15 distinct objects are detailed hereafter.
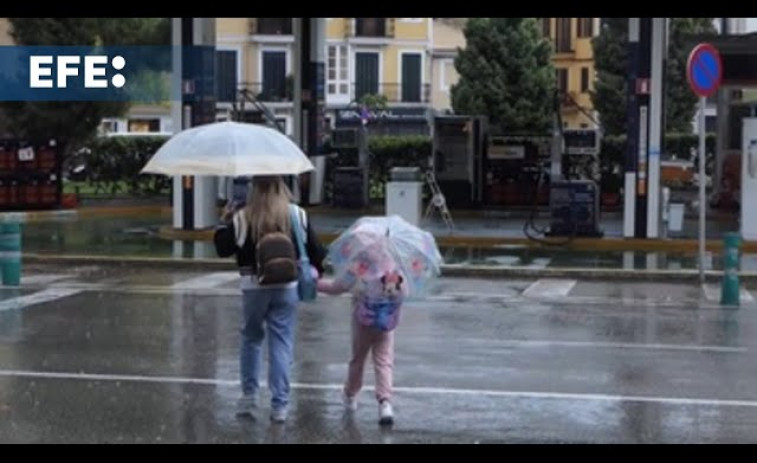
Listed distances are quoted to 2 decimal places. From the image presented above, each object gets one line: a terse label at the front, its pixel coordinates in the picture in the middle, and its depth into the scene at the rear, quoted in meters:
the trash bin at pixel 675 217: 22.12
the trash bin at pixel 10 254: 16.42
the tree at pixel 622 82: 48.97
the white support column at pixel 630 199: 21.94
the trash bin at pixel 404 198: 21.67
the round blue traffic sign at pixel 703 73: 17.89
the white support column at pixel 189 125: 22.97
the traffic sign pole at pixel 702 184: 17.42
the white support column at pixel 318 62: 28.69
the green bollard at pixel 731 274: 15.35
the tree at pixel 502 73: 48.94
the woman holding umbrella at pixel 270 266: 8.75
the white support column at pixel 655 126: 21.67
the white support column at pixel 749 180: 21.27
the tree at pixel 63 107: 29.80
